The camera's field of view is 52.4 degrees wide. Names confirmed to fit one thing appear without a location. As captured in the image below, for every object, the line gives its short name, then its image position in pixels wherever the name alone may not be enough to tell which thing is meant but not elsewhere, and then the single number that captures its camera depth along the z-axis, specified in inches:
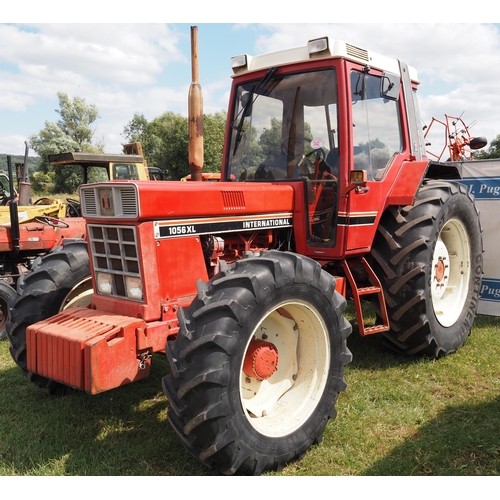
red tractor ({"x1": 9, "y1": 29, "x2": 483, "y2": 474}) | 115.6
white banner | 261.9
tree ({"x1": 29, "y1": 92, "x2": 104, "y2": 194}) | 1337.8
